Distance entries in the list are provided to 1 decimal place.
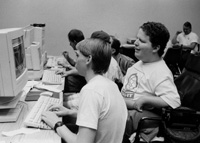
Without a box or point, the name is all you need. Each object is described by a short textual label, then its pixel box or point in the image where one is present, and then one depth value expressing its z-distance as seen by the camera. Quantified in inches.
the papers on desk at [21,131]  43.9
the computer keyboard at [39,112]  47.0
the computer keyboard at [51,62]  117.6
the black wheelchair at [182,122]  63.1
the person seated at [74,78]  115.0
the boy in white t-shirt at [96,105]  39.4
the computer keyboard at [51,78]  84.3
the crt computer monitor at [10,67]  46.6
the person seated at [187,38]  205.5
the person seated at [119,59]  96.3
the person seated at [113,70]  86.1
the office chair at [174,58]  174.7
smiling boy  63.2
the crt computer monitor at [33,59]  90.0
